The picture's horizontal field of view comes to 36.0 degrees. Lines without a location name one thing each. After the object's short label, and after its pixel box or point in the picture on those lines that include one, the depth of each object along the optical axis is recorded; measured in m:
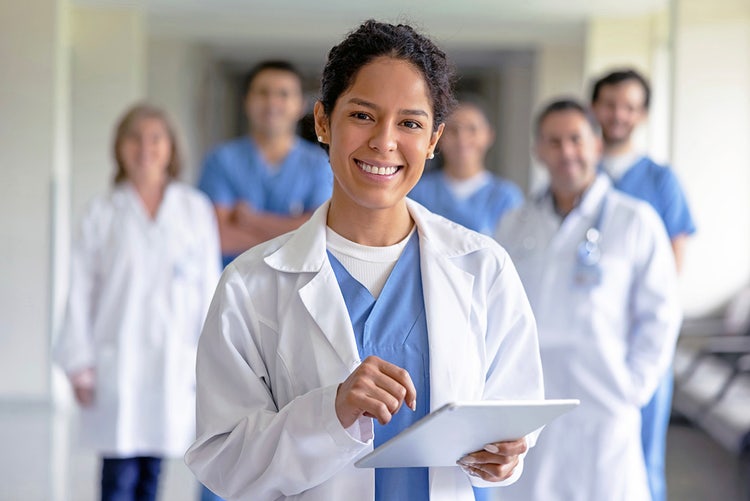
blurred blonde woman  3.73
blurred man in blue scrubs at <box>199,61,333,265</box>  3.82
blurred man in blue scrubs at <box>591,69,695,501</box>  3.91
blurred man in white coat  2.97
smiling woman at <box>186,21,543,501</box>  1.54
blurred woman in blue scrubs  4.59
